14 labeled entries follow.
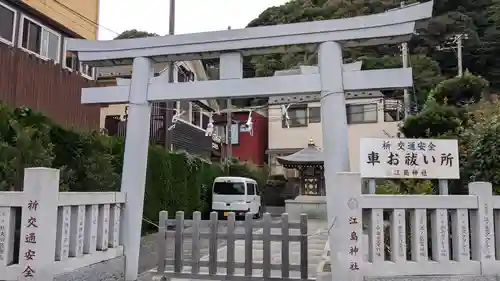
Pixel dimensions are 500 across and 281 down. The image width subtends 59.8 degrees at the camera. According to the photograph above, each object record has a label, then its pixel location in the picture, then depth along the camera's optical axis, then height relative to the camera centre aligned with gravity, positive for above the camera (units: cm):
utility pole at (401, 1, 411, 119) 1986 +524
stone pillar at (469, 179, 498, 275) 549 -67
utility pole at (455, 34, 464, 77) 2372 +734
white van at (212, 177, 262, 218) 1981 -101
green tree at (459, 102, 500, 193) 733 +40
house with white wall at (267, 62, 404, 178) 2936 +364
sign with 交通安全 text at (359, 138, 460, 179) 591 +24
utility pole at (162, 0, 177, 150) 1727 +217
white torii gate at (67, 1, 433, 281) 615 +144
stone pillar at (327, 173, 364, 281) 542 -71
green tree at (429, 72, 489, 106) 1548 +311
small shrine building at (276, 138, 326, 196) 2152 +15
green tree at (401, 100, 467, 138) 1180 +150
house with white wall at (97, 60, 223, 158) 1806 +245
